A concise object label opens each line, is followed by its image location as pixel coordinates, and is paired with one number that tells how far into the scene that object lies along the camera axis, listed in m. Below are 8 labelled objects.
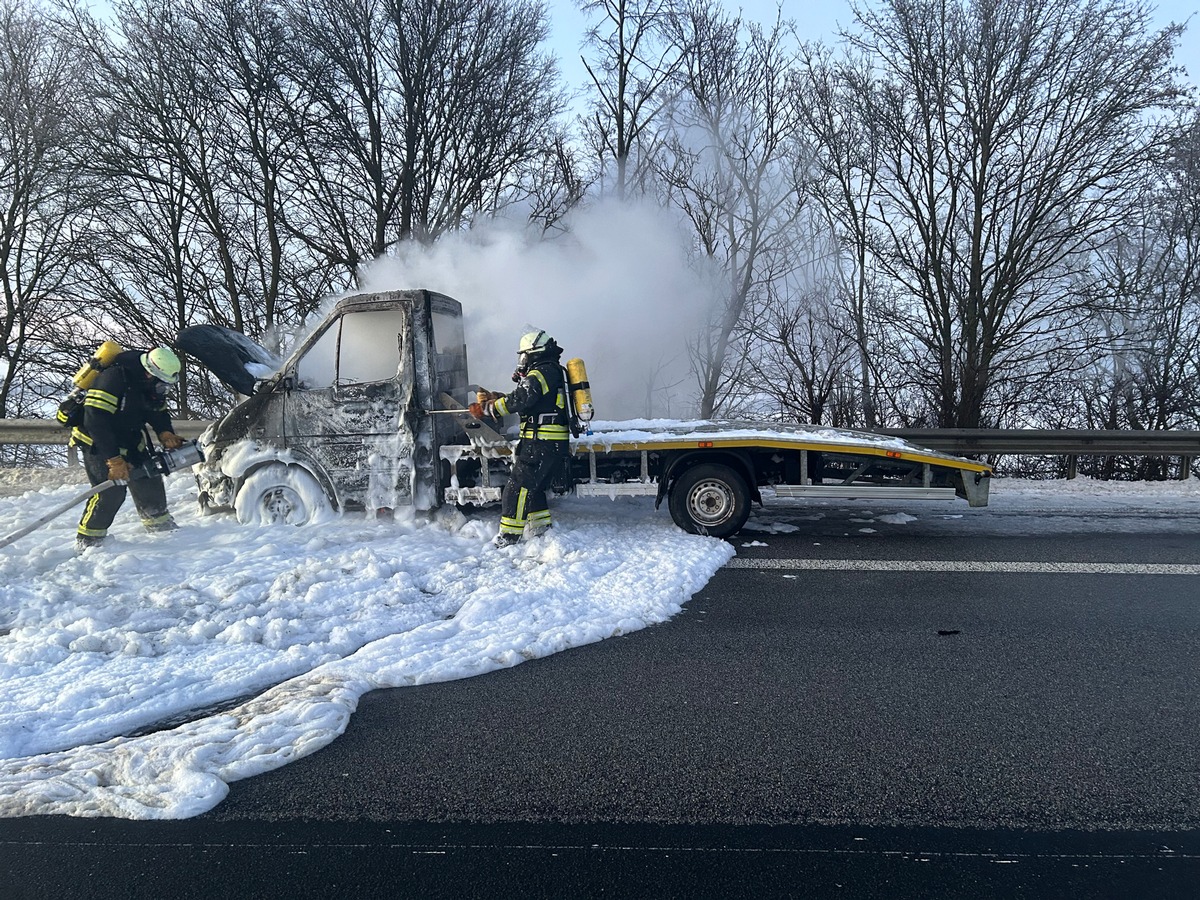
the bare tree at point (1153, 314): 13.73
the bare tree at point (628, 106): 14.73
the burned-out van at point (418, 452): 7.15
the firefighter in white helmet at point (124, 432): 6.74
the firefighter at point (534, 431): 6.71
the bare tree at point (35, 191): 13.53
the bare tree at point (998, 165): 13.32
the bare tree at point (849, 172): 14.74
